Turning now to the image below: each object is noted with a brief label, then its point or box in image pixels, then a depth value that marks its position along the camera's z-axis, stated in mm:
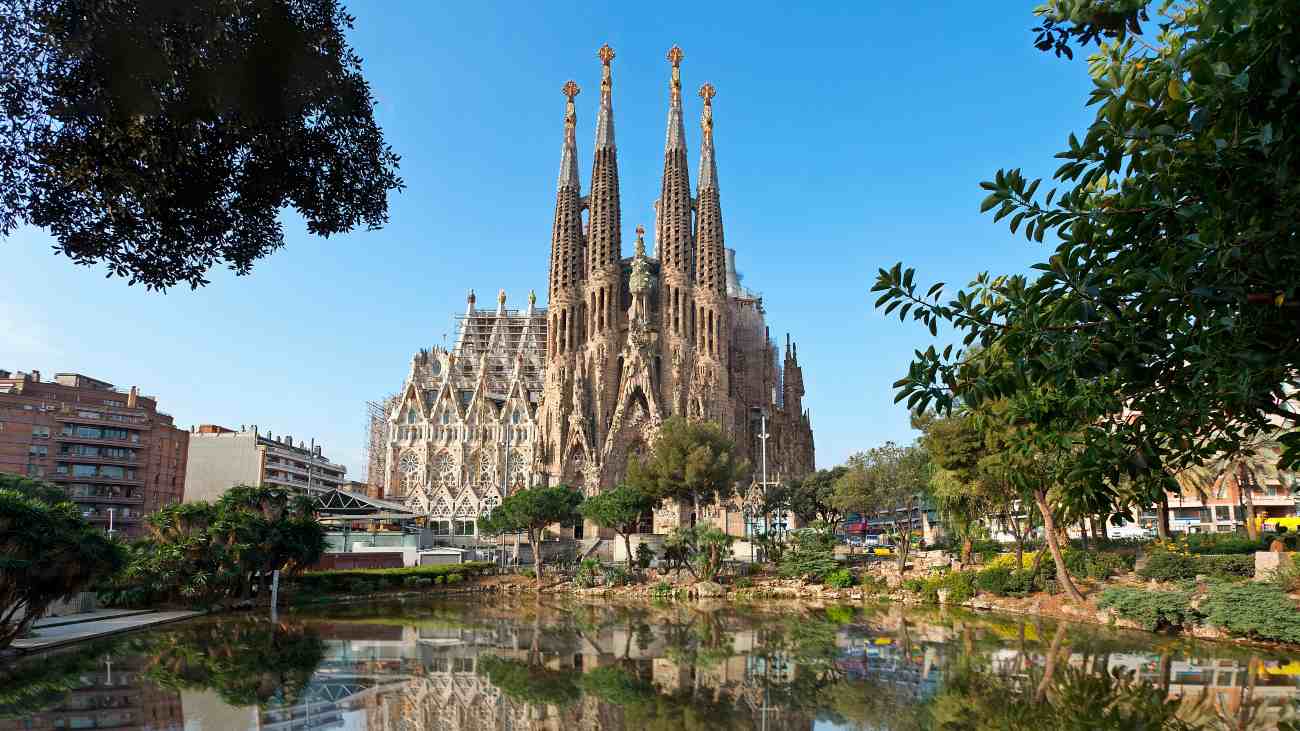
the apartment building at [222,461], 76750
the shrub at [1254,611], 19297
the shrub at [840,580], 36688
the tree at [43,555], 15539
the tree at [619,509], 43688
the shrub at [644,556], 41688
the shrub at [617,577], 39288
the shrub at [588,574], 39656
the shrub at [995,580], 29873
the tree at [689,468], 46375
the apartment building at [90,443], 61500
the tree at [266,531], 27172
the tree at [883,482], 47406
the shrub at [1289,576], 21359
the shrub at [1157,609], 22062
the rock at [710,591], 36156
